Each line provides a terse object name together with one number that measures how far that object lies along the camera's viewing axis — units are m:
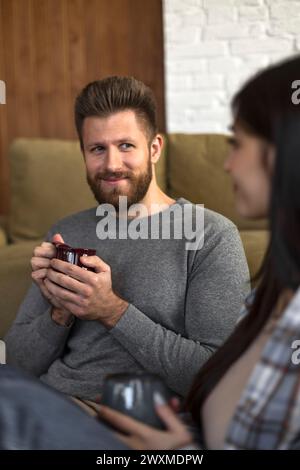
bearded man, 2.37
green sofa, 3.08
